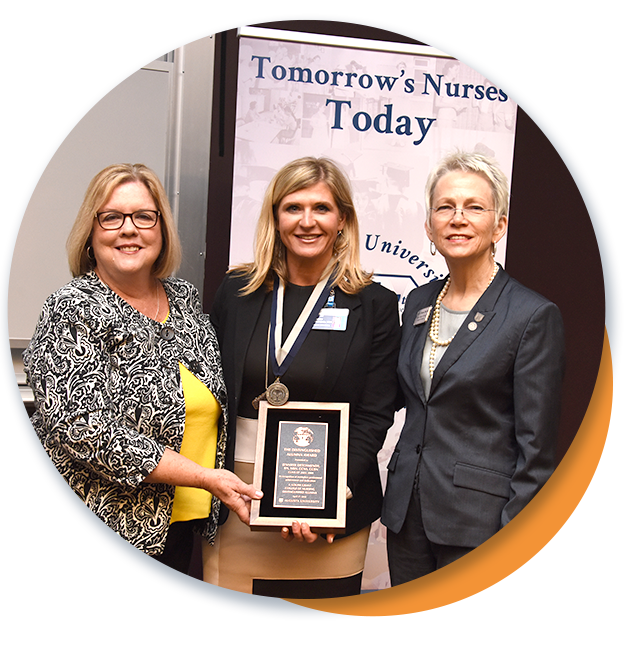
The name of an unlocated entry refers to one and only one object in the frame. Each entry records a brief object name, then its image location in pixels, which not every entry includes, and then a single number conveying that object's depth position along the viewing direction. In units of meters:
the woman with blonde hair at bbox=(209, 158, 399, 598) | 2.15
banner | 2.93
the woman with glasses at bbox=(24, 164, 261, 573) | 1.86
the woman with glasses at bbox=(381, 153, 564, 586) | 1.97
